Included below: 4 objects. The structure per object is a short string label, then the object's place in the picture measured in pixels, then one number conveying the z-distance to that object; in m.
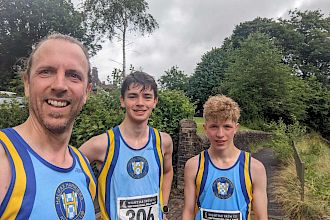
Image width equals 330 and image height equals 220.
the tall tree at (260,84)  18.58
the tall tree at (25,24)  27.73
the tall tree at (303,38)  35.56
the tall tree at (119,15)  26.53
